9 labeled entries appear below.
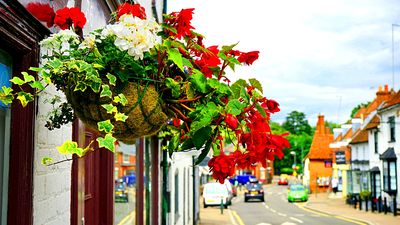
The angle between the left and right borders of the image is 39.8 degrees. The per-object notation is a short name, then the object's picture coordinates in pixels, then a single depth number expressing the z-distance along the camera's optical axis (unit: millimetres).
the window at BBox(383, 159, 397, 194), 35406
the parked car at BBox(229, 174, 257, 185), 77812
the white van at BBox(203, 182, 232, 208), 37469
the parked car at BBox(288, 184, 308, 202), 49594
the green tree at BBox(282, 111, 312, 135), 129750
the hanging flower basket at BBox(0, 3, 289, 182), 2371
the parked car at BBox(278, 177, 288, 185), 90338
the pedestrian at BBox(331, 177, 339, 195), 59062
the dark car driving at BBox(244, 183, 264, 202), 49500
